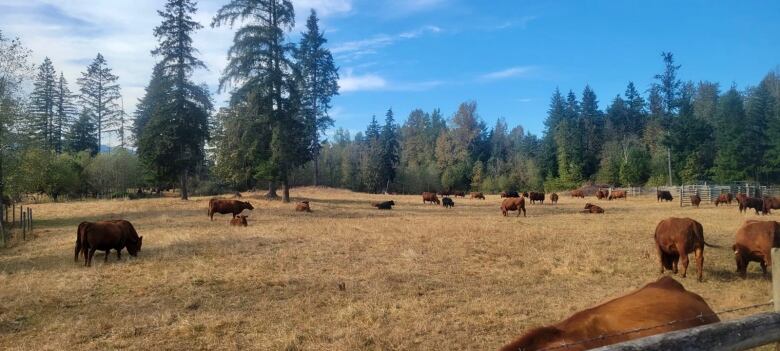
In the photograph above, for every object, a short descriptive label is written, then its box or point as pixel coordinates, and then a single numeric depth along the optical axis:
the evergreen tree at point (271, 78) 33.09
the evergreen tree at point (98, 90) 64.56
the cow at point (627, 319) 3.61
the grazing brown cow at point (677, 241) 10.86
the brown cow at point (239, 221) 21.75
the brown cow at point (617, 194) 51.56
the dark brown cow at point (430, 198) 44.50
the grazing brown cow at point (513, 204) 30.05
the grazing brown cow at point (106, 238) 13.39
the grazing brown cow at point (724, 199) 38.06
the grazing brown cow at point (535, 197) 45.27
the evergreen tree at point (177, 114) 35.09
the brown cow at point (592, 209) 31.12
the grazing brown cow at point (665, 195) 44.16
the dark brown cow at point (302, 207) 29.38
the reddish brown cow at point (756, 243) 10.75
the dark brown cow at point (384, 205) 35.58
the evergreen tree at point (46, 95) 60.84
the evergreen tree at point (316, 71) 50.91
